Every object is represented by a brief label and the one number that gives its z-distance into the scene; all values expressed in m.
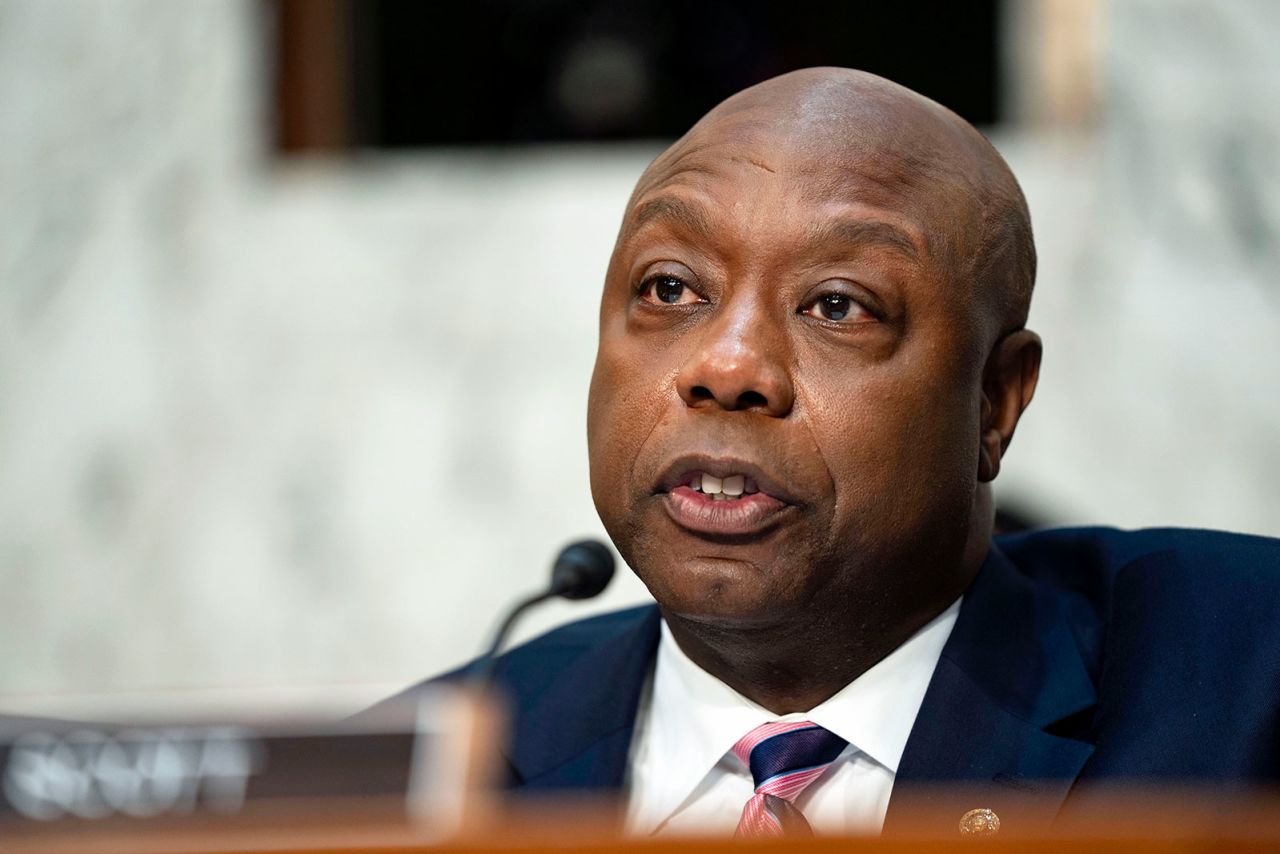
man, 1.69
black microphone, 1.79
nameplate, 1.53
